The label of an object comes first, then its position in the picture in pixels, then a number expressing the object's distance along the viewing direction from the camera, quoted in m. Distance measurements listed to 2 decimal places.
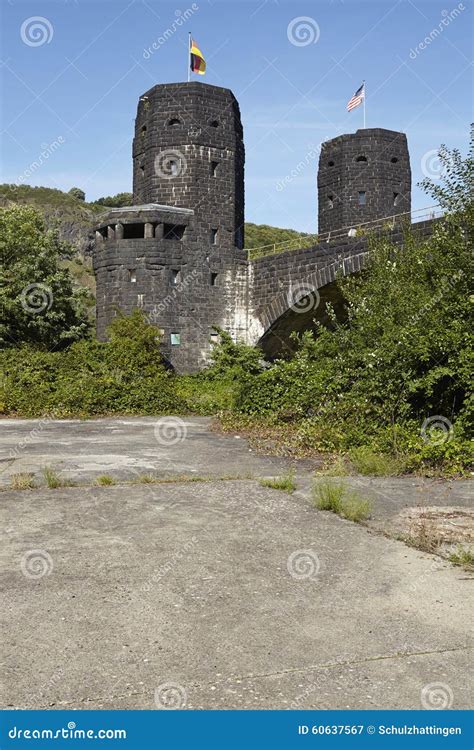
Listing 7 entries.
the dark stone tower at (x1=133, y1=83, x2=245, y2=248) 29.56
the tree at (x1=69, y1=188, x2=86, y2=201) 126.94
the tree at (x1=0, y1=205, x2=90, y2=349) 28.91
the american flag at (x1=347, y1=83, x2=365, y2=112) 31.95
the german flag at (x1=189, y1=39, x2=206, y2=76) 30.55
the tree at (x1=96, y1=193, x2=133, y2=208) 123.85
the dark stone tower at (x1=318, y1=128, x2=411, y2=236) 37.31
